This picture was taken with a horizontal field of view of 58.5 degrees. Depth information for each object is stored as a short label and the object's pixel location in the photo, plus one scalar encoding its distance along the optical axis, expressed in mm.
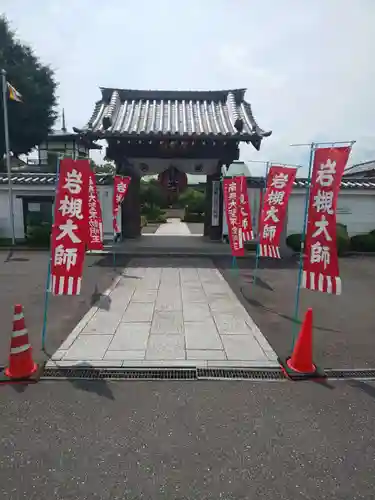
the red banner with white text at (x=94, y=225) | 10305
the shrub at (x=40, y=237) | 14547
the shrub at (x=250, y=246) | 14227
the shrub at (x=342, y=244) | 13562
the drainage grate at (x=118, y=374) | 4262
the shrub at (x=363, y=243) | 14258
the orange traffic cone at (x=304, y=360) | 4348
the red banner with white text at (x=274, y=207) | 8484
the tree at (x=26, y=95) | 22625
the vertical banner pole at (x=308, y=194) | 4919
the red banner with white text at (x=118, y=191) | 11758
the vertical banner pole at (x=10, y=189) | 14602
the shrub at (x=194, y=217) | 29945
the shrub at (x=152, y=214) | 29723
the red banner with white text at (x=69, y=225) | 5129
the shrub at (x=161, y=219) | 29391
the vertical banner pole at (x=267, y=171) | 8988
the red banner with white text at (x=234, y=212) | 9781
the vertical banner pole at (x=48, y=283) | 5069
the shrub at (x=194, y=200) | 30703
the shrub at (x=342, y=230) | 13801
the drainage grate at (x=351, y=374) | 4371
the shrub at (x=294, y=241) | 13951
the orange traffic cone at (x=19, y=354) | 4215
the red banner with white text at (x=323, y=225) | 4834
